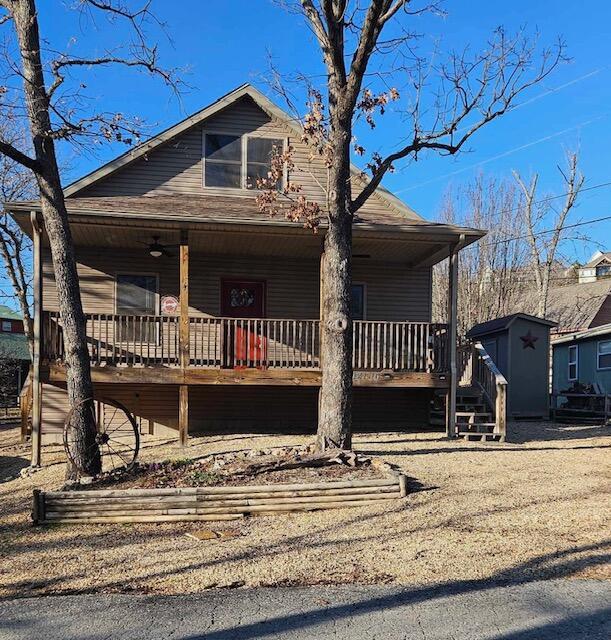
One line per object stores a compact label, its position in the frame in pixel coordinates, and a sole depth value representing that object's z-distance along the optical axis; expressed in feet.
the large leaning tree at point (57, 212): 25.93
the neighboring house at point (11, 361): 79.93
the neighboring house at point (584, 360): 67.21
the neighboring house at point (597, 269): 143.02
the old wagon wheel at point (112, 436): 25.52
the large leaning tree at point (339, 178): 28.35
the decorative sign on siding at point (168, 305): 42.55
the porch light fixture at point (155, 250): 39.68
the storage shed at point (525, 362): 56.75
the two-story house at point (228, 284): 36.63
